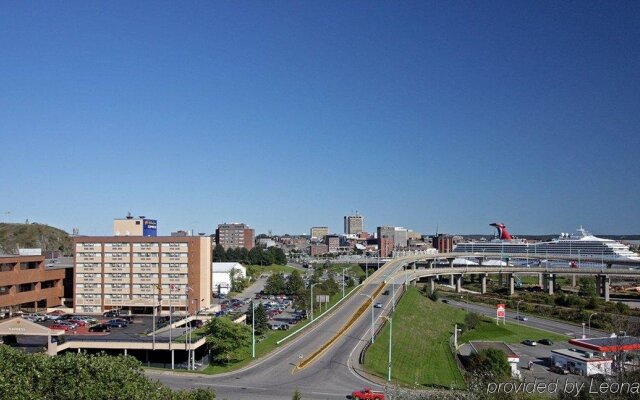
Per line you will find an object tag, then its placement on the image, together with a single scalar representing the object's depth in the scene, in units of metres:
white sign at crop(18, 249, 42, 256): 75.96
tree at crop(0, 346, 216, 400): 24.28
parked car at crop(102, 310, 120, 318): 70.31
